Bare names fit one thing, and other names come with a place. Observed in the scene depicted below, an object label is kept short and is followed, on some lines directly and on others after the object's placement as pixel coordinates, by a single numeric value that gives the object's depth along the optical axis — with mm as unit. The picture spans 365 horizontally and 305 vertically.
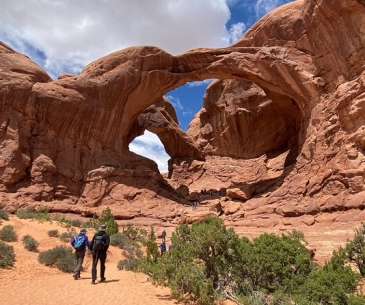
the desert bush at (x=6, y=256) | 9570
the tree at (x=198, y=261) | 7500
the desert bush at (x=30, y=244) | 12133
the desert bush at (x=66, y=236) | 14575
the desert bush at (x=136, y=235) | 17844
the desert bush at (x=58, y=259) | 10688
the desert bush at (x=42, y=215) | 18022
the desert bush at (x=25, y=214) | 18119
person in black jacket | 8562
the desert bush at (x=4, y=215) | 16578
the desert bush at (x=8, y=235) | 12804
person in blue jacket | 9234
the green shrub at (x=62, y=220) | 17992
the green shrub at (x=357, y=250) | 9516
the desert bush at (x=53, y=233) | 15169
